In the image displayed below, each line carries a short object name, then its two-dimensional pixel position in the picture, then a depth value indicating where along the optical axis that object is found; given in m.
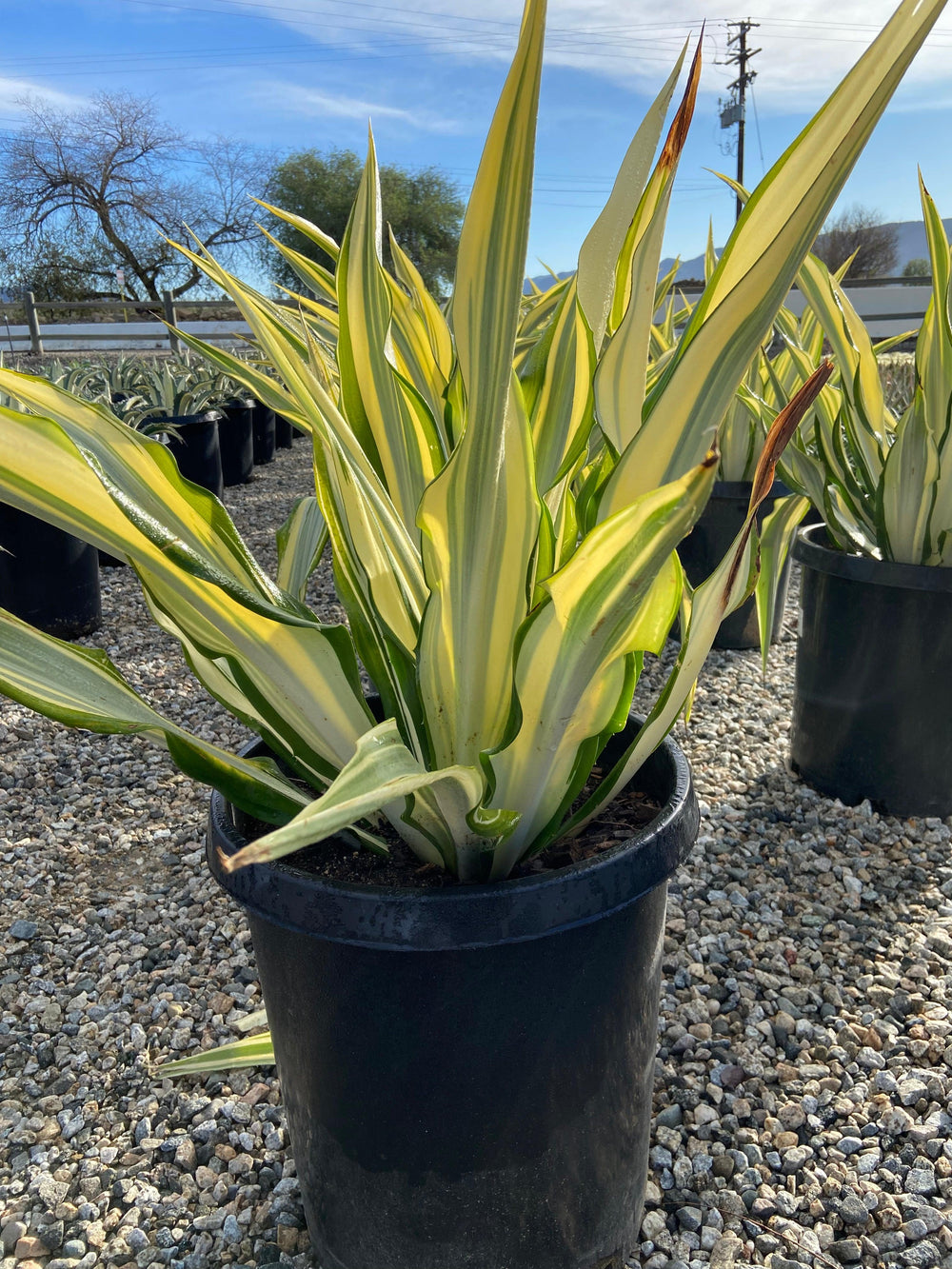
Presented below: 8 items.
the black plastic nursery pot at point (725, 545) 2.21
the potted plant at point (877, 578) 1.37
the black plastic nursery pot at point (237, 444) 4.67
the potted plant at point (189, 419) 3.58
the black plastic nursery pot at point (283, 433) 6.14
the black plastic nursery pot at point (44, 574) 2.33
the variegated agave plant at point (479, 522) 0.47
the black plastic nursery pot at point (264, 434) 5.50
